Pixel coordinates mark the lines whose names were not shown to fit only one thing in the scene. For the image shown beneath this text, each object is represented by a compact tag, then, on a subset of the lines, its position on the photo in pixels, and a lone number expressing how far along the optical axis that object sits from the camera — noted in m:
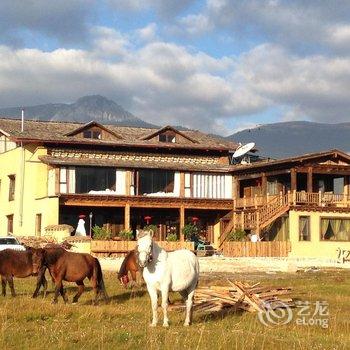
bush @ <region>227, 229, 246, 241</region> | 50.78
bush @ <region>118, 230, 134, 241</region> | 47.88
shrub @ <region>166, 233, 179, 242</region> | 49.55
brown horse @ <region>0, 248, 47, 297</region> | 20.83
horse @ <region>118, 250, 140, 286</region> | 23.38
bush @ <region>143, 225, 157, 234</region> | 51.68
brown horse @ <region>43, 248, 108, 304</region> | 19.25
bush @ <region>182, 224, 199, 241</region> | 52.69
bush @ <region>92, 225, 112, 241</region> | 47.40
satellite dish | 57.33
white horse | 15.49
